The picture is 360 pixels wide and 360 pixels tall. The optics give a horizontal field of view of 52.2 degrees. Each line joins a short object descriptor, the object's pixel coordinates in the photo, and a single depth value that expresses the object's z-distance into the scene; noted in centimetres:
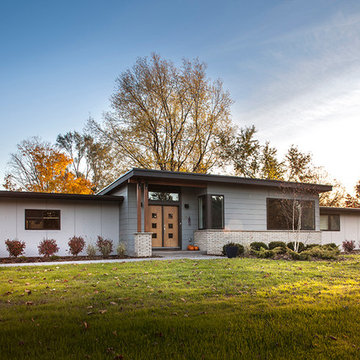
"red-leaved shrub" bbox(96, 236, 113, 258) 1448
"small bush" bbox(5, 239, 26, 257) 1353
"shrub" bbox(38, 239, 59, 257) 1434
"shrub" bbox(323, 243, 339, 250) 1573
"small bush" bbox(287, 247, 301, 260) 1306
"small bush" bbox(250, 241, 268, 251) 1564
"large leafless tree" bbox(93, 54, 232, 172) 2552
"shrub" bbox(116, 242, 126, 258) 1438
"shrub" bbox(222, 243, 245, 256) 1445
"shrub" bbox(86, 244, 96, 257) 1427
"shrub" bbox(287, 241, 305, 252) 1571
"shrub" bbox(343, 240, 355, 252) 1914
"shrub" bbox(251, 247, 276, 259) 1353
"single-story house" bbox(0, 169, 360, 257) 1473
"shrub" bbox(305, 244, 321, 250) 1588
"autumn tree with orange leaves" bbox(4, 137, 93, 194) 2608
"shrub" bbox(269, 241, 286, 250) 1613
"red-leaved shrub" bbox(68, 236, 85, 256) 1466
